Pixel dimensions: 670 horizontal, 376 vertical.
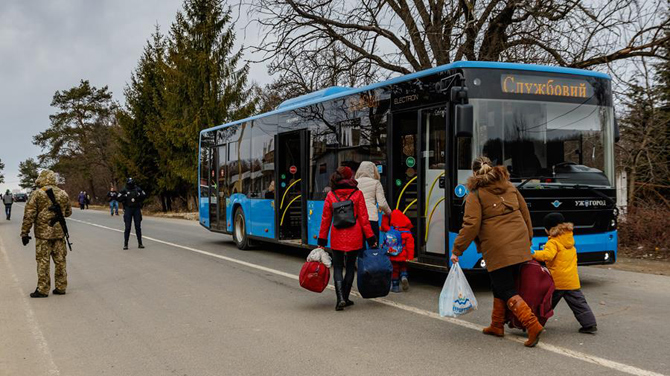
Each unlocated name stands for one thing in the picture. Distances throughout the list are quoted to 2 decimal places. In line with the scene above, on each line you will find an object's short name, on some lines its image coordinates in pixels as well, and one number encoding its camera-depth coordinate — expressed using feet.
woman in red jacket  22.58
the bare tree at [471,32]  49.90
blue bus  24.45
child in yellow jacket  18.16
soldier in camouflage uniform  27.71
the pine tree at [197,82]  112.06
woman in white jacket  25.90
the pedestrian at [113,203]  124.90
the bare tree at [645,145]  44.57
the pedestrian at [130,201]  48.85
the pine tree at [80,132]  206.08
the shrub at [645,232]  38.37
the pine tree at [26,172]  434.30
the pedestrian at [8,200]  111.86
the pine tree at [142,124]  131.95
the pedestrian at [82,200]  175.52
